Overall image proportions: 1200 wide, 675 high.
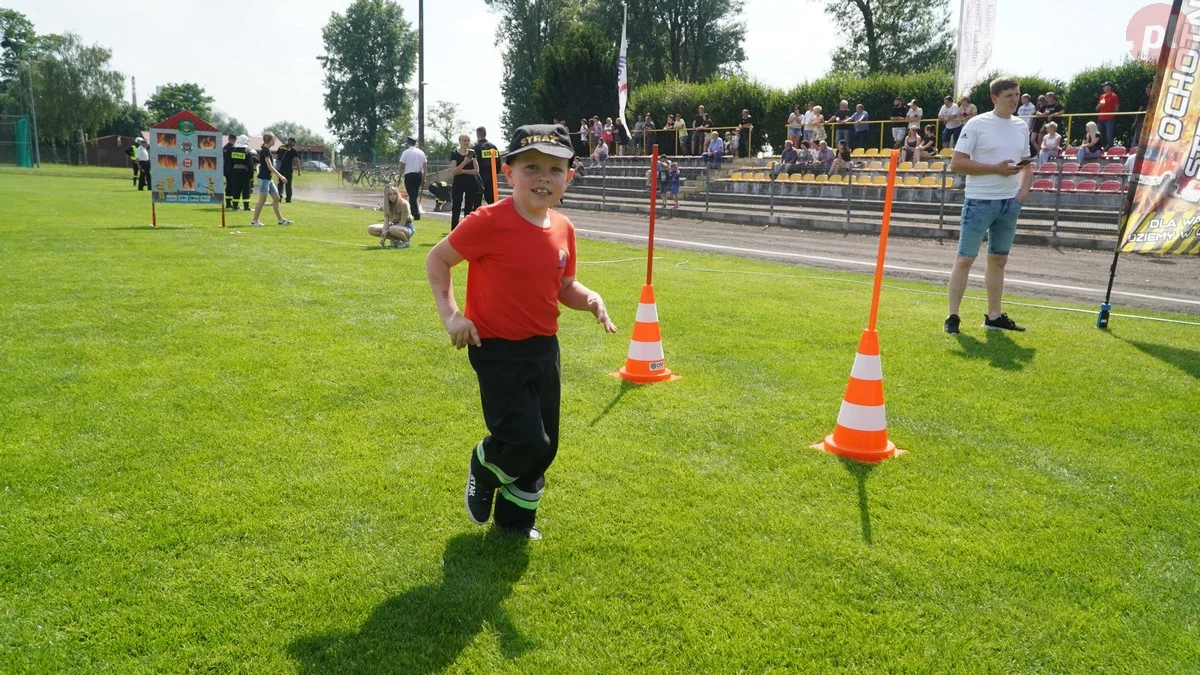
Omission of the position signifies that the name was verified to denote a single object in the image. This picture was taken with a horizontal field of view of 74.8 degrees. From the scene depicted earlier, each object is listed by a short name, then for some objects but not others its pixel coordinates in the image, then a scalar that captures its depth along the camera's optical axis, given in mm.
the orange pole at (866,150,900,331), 4094
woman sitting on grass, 13773
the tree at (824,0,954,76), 51906
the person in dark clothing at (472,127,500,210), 14234
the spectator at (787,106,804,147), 26978
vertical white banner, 19891
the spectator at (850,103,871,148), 26234
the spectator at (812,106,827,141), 26219
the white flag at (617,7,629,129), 29778
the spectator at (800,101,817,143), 26453
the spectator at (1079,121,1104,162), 19000
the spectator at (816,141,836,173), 23750
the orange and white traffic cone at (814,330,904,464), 4258
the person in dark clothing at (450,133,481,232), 15062
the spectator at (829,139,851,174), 23234
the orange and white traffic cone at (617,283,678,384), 5711
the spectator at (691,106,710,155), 31219
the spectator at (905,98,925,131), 24969
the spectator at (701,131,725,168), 30000
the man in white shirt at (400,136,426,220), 18203
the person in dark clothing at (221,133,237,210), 22312
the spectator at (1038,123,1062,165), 19531
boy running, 3088
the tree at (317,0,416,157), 88875
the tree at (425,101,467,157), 75625
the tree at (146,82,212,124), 107562
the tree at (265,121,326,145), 138625
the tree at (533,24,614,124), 49344
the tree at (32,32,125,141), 70500
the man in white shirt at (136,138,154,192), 33219
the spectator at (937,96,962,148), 21922
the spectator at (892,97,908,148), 25250
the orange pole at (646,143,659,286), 5552
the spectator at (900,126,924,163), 22889
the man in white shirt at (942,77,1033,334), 6941
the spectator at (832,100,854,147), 26606
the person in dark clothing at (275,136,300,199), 25188
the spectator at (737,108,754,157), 37156
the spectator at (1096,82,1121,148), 20938
